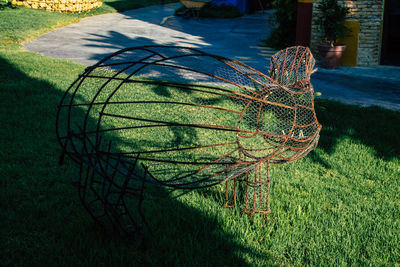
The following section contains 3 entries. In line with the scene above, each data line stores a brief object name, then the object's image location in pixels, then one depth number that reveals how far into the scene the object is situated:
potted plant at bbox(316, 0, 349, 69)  9.01
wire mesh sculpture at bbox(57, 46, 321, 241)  3.04
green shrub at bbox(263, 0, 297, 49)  11.34
